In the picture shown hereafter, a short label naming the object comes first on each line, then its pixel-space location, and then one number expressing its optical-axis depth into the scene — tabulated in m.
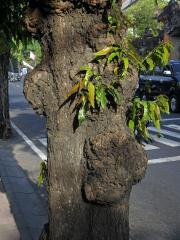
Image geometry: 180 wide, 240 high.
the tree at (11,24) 3.83
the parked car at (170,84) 18.61
